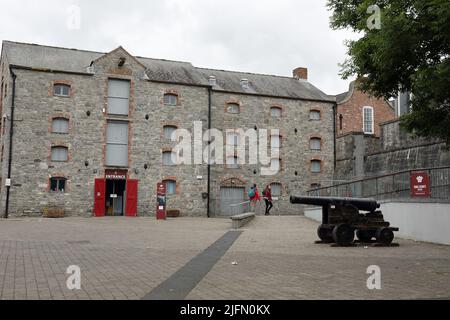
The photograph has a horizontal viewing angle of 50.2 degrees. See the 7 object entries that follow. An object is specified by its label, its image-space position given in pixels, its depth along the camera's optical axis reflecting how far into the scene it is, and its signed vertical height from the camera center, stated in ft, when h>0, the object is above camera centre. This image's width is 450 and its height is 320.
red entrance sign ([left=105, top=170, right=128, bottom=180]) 100.94 +4.98
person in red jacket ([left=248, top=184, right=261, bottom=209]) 91.91 +1.01
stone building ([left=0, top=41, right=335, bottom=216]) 95.50 +14.55
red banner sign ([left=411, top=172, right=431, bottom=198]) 52.34 +1.99
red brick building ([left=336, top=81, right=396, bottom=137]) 131.23 +24.79
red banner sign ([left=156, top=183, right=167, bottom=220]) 88.33 -0.42
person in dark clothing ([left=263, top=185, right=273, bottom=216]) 94.23 +0.49
